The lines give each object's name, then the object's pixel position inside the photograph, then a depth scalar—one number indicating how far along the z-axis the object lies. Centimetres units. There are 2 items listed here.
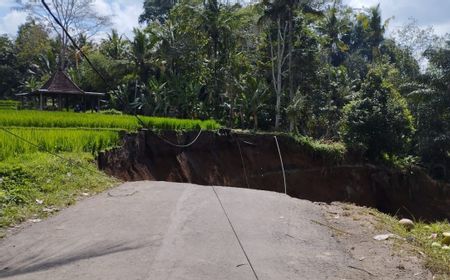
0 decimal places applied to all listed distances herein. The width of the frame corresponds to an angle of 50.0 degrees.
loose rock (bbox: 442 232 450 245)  657
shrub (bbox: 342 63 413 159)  2703
